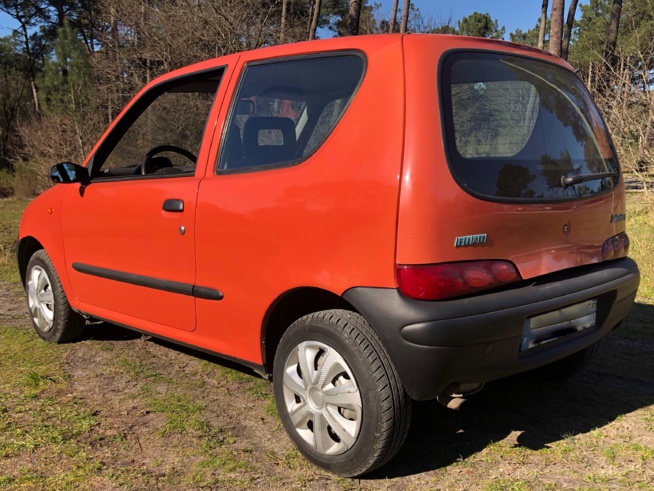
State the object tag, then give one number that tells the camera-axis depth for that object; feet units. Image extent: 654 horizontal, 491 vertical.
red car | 7.34
